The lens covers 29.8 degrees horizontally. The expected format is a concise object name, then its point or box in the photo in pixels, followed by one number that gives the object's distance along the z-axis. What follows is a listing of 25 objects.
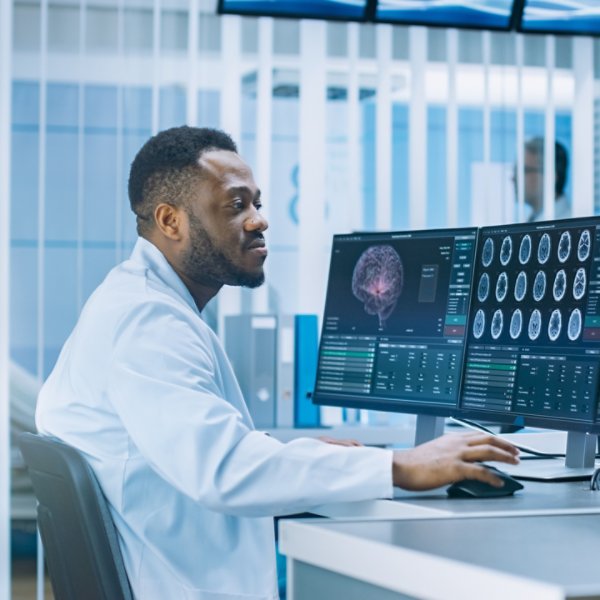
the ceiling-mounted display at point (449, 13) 4.12
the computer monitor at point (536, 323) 1.97
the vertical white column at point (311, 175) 4.13
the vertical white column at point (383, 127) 4.19
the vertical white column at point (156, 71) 3.99
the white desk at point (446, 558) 1.18
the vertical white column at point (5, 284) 3.79
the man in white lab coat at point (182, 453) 1.59
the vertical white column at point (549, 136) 4.32
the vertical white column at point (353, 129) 4.17
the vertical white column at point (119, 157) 3.93
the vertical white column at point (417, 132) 4.21
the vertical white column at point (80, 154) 3.91
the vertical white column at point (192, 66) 4.01
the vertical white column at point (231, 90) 4.02
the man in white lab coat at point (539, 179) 4.31
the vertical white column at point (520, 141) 4.30
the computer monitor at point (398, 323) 2.22
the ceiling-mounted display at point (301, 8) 4.01
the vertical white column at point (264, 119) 4.07
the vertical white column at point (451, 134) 4.24
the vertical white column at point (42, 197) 3.87
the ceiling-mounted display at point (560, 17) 4.24
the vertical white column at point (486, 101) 4.27
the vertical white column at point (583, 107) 4.34
